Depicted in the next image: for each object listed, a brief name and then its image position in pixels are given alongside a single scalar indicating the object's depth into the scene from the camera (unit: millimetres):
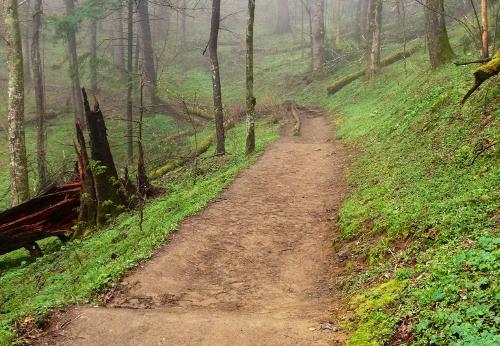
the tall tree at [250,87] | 15622
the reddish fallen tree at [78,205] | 12359
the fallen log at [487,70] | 7730
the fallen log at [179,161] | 19047
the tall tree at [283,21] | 46844
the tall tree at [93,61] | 24781
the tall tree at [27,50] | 33750
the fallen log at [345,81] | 27528
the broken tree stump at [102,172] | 12852
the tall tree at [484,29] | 11609
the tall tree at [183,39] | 43812
